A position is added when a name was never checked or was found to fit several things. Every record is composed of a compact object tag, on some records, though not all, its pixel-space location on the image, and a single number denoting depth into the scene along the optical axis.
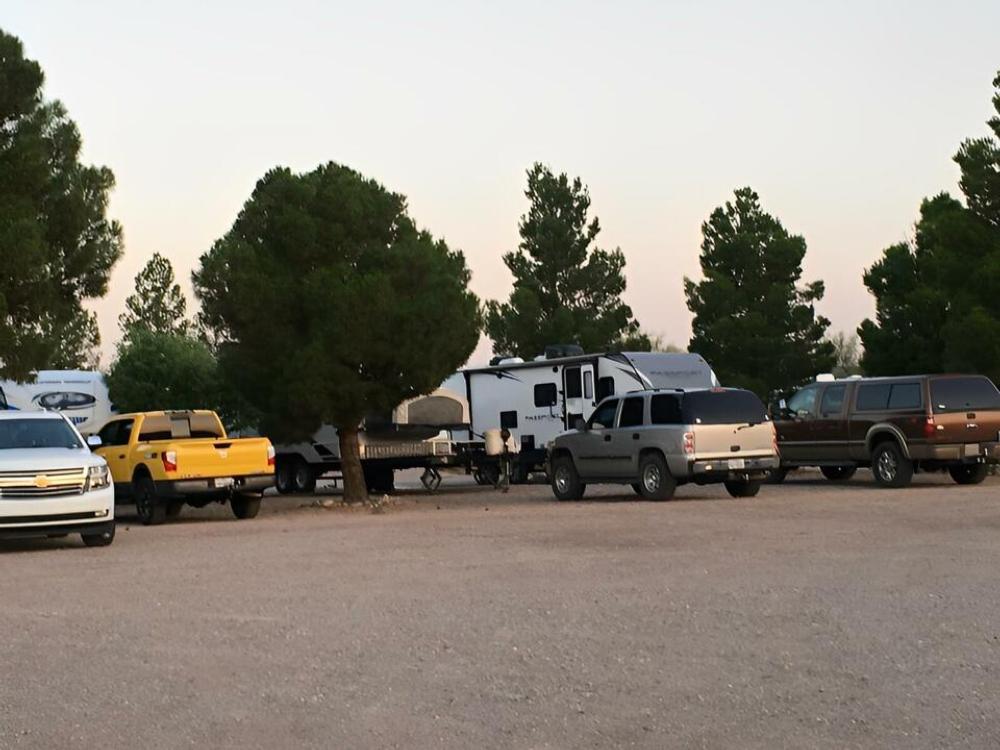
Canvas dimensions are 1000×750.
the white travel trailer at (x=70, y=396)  39.44
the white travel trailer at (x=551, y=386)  33.16
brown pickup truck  28.05
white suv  18.69
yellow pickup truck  24.09
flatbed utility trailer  32.22
